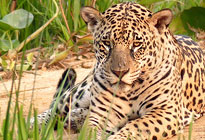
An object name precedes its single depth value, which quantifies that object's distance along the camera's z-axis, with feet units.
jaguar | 31.24
